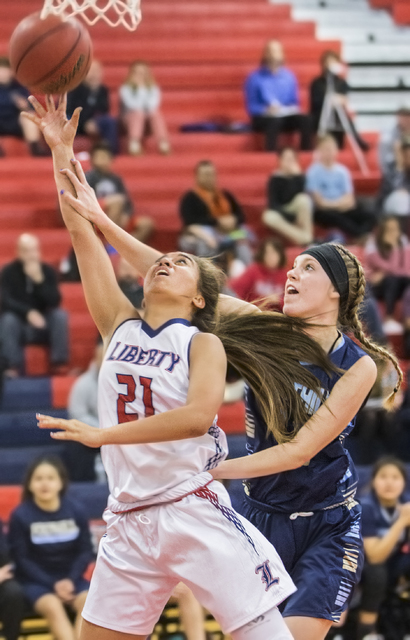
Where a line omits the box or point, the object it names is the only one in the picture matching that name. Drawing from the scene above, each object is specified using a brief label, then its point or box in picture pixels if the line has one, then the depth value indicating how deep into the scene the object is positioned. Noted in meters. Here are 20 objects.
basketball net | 7.78
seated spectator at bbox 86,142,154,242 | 16.08
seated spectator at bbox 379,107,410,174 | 18.74
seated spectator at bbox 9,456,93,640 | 10.33
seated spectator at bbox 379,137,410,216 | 17.47
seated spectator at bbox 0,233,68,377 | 14.21
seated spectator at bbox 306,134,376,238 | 17.44
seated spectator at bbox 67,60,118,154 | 18.17
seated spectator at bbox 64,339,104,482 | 12.68
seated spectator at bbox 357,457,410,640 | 10.75
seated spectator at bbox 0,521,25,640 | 10.16
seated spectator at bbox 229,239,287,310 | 14.49
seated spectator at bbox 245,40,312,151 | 19.23
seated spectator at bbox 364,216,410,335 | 15.57
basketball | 7.53
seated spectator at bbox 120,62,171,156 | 18.50
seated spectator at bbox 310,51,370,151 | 19.59
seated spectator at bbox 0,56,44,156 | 17.65
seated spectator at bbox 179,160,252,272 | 15.94
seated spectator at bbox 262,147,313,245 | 16.76
